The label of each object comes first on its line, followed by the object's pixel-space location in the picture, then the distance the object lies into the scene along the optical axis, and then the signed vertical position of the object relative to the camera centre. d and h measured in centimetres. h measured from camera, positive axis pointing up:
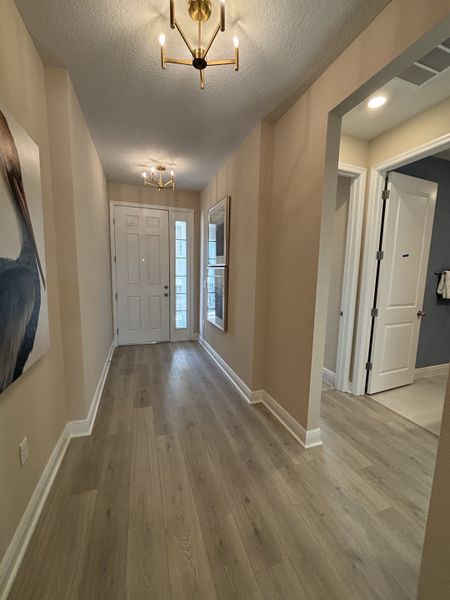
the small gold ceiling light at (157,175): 319 +123
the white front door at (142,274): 398 -18
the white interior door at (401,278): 247 -9
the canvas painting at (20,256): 104 +2
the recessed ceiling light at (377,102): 186 +129
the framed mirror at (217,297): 302 -43
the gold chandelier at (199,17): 119 +123
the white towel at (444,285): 302 -17
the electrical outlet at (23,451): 120 -94
